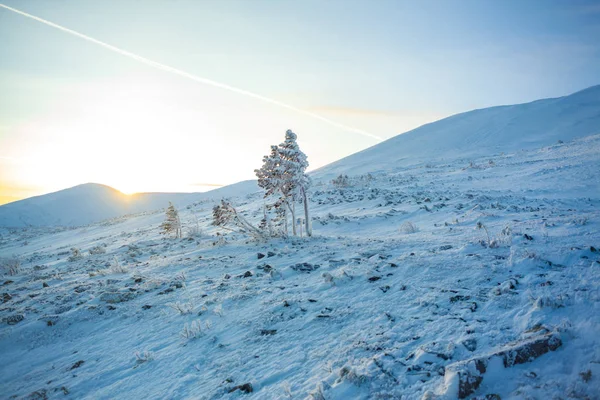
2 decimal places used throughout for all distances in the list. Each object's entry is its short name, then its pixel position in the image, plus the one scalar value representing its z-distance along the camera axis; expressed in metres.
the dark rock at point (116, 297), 8.80
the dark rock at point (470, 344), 4.05
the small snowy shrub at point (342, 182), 34.42
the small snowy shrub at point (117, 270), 12.29
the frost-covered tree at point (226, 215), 15.92
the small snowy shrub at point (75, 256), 18.27
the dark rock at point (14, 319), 8.20
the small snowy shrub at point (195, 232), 20.38
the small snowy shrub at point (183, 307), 7.28
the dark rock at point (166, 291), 8.92
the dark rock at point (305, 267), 9.00
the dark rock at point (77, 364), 5.93
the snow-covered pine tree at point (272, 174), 15.77
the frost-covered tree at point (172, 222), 21.97
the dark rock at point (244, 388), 4.25
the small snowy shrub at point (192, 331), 6.12
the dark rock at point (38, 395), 5.09
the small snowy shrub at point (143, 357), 5.63
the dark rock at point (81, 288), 10.11
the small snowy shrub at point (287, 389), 3.92
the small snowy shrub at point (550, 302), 4.58
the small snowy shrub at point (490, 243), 8.06
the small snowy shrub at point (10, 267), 16.76
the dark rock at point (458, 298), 5.48
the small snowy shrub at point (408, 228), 13.71
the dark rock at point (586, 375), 3.19
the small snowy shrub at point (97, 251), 19.95
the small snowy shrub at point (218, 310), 6.87
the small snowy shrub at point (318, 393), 3.64
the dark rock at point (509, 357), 3.46
